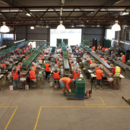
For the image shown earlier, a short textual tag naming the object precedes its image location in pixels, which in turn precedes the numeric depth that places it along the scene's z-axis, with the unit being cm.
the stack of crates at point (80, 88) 990
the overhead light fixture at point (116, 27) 879
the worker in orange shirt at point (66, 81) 1008
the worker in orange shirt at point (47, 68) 1343
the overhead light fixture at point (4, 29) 880
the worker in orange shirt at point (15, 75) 1112
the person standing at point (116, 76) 1152
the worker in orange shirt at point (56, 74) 1148
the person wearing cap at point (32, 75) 1145
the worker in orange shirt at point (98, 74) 1161
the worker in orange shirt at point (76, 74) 1120
